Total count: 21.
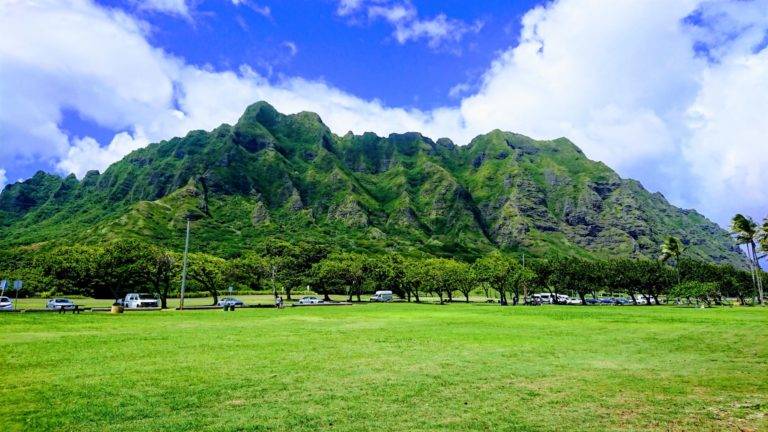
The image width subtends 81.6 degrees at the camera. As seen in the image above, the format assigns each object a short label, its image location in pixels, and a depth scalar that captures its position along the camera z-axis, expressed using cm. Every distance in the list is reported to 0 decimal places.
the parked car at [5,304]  5206
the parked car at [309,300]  8250
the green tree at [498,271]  8894
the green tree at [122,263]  6925
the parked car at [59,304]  5426
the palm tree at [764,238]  8608
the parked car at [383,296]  10475
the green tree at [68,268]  7756
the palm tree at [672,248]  9691
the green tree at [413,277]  9756
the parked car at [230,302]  6289
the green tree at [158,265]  6794
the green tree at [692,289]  8275
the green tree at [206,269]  7660
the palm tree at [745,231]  8744
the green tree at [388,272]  10106
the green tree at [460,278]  9694
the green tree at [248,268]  8562
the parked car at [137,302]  6228
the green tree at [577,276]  9850
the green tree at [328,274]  9438
